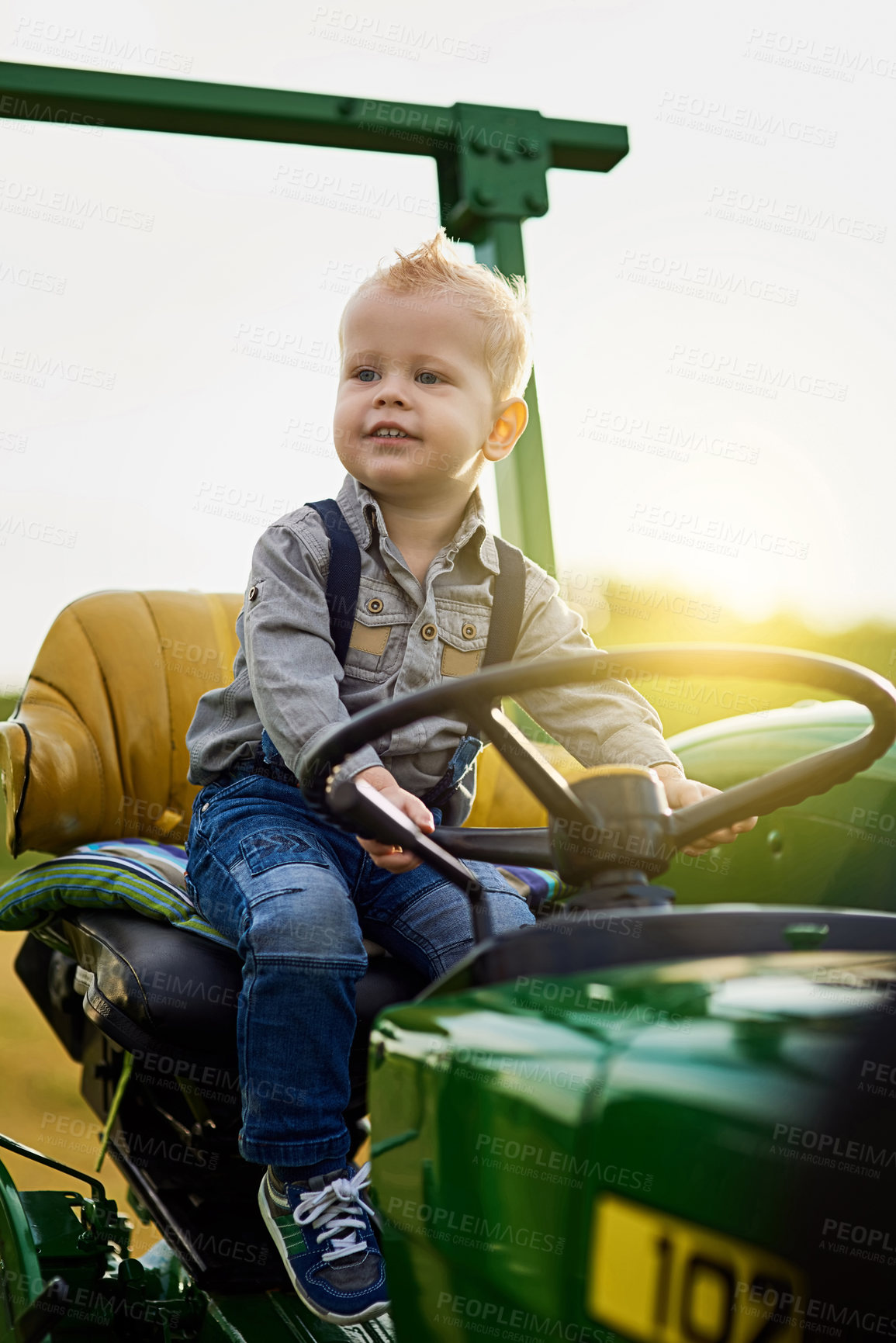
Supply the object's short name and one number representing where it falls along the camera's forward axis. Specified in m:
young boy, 1.19
